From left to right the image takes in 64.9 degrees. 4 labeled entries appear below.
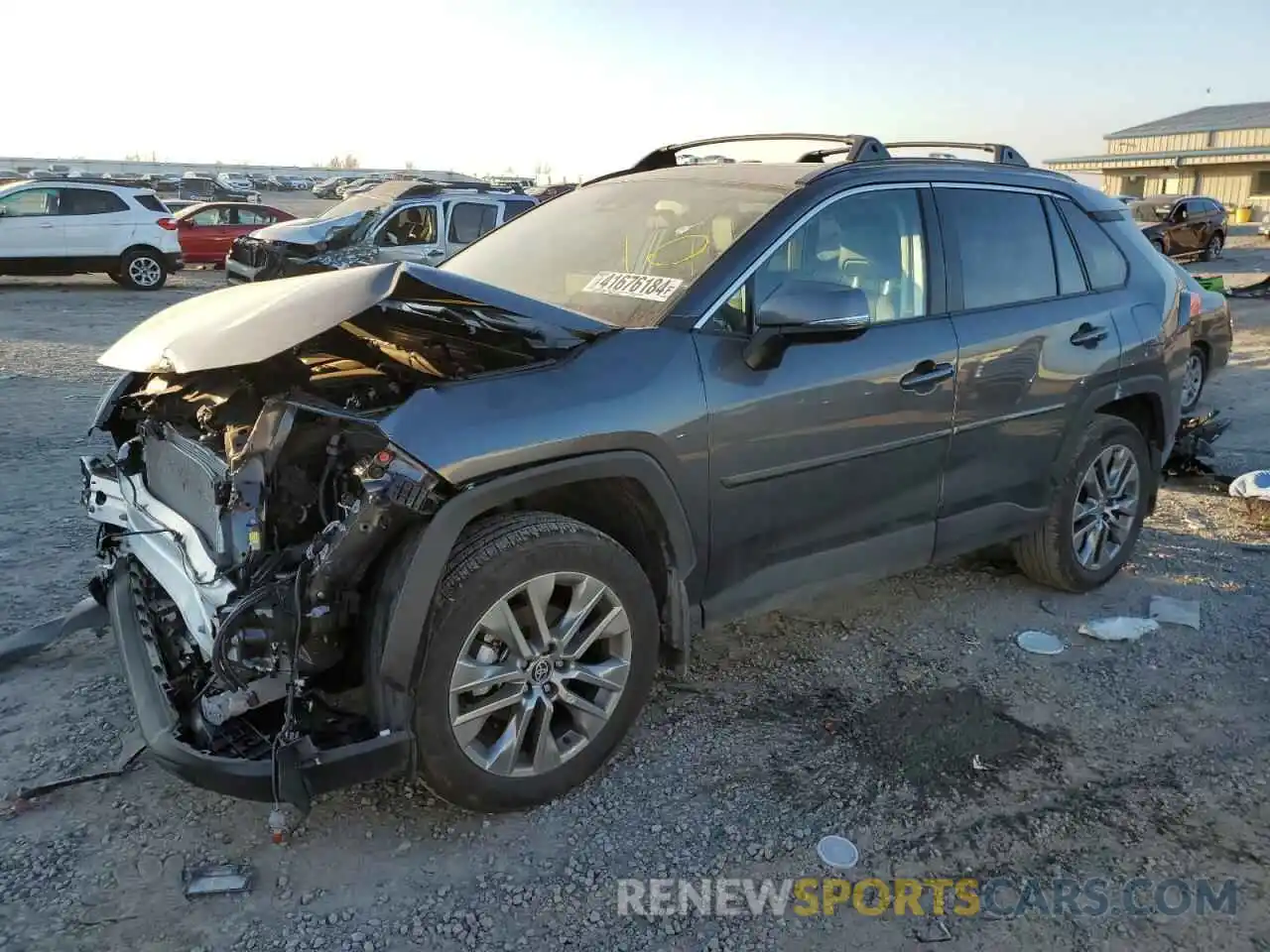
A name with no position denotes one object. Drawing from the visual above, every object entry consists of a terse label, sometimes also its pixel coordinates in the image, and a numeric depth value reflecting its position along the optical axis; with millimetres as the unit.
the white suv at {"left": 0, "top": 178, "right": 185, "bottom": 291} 16234
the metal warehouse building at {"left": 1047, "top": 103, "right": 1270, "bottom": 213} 40812
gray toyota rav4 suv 2686
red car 20328
